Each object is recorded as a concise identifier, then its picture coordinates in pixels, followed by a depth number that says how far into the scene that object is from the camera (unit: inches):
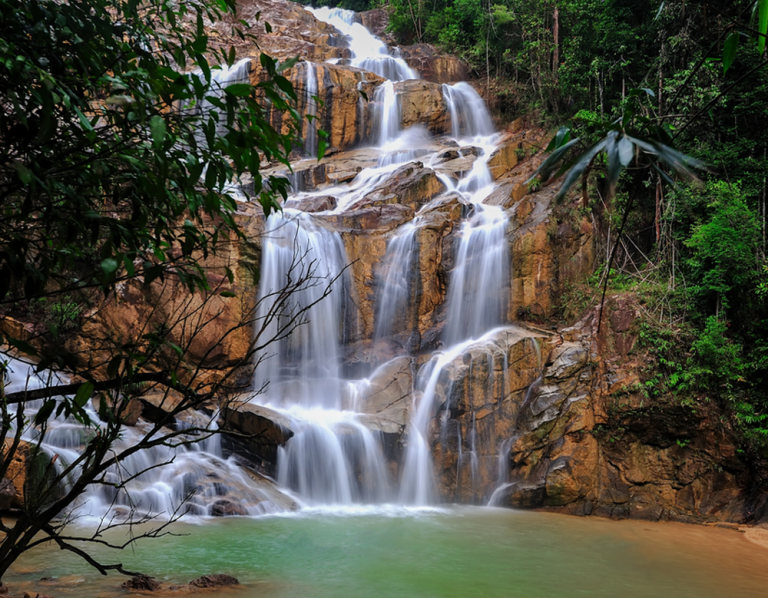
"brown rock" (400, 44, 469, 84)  903.7
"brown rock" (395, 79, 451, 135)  798.5
